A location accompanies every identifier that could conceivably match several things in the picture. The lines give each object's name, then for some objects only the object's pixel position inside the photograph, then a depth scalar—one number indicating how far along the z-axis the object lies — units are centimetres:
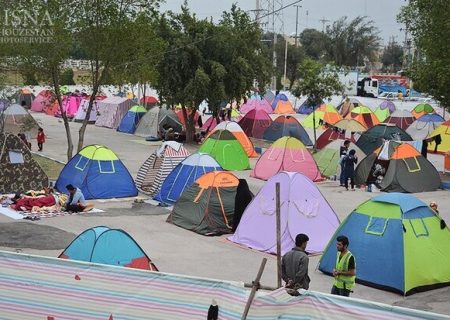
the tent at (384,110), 4241
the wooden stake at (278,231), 816
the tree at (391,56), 12537
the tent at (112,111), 4022
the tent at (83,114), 4309
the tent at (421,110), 4034
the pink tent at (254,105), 4631
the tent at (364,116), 3862
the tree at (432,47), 2338
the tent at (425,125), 3434
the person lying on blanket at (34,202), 1764
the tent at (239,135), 2842
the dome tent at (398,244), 1206
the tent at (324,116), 3935
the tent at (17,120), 3244
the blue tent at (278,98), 5269
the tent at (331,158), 2438
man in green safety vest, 960
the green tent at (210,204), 1602
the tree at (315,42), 9969
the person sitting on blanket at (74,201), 1769
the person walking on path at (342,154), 2238
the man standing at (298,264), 905
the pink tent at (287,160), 2325
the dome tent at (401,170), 2183
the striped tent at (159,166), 2039
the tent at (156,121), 3553
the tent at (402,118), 3862
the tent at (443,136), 3116
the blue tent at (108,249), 1097
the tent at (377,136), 2753
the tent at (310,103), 3227
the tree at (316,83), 3153
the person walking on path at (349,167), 2206
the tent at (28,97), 5032
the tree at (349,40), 9825
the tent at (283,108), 5150
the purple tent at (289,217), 1453
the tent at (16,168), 1947
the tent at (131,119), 3797
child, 2942
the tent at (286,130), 3338
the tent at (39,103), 4889
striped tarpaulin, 726
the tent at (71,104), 4519
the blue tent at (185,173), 1866
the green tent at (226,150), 2547
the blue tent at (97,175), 1959
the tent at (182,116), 3481
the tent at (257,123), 3591
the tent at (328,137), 3102
